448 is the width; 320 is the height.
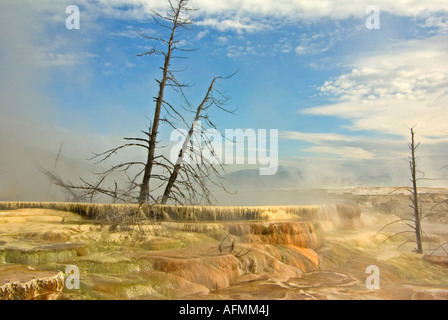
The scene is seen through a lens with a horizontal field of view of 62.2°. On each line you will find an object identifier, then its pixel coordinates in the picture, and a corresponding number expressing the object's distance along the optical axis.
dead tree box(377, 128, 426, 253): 11.39
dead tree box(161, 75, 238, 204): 9.12
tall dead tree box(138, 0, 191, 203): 9.12
